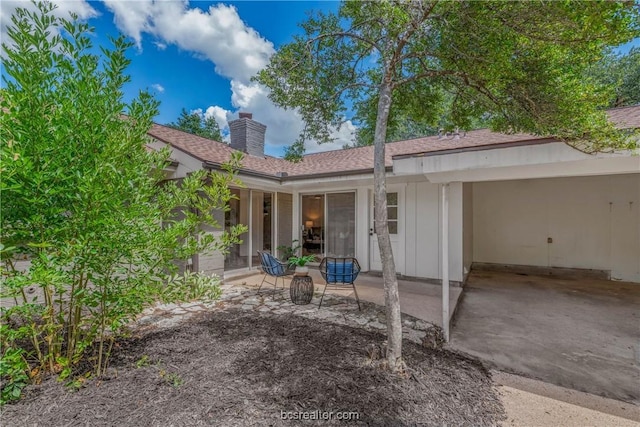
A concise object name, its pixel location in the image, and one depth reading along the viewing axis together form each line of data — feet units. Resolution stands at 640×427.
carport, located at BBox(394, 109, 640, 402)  10.45
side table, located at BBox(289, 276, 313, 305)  16.31
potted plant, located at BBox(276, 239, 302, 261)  26.91
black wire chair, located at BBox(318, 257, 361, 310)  15.99
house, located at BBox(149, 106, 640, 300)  22.25
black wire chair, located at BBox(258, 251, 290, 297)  18.15
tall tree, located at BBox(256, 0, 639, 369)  7.70
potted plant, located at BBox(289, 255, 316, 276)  18.10
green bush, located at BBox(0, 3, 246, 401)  6.61
